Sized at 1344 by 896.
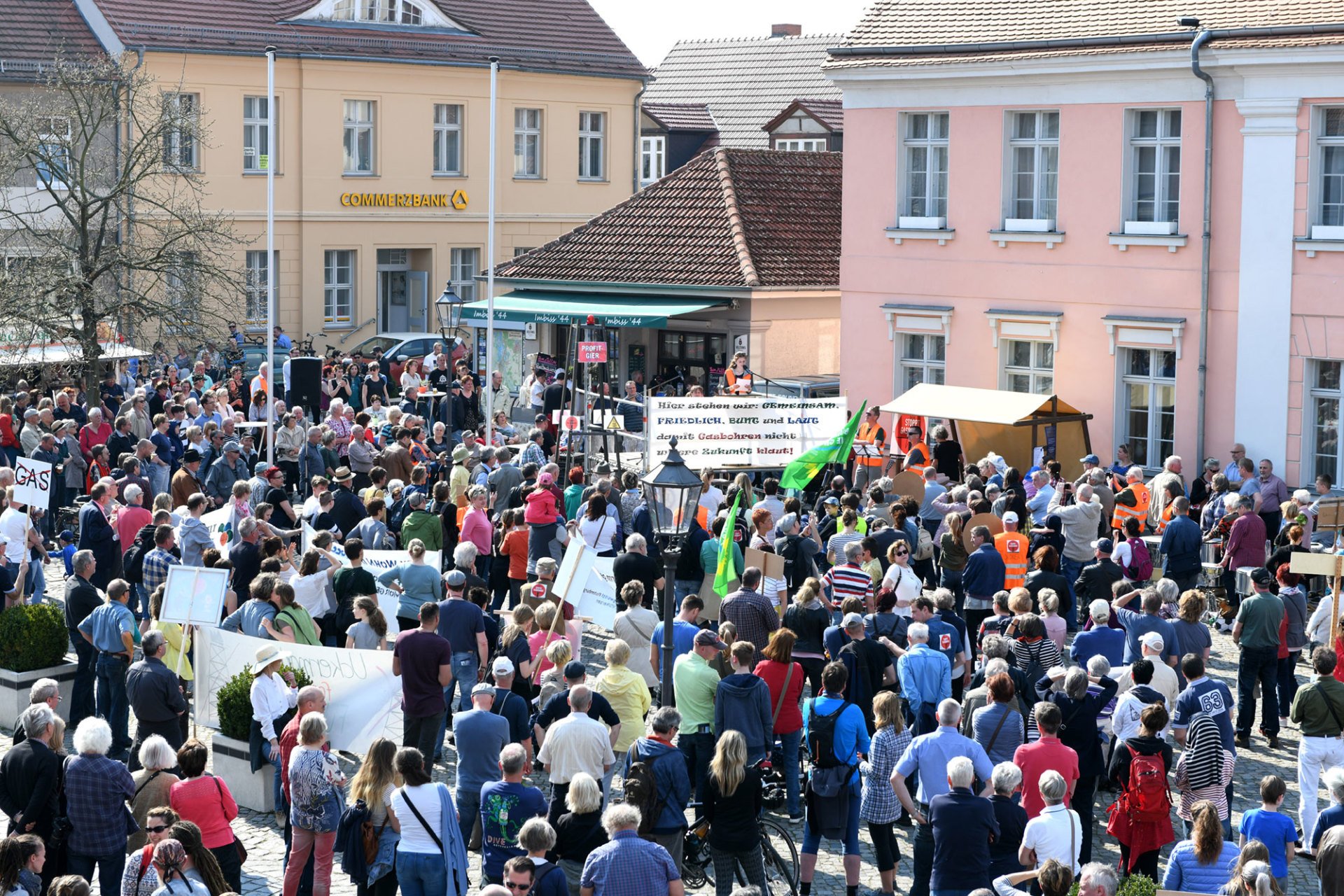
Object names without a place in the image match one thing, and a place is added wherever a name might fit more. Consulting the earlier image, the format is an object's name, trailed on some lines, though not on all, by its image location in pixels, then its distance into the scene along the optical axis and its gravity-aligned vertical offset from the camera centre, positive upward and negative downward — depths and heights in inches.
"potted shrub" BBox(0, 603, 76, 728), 580.7 -89.8
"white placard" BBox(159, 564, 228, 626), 536.1 -64.9
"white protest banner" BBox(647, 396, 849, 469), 744.3 -18.2
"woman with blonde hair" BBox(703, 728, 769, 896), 412.2 -98.9
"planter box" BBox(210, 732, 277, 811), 506.9 -112.9
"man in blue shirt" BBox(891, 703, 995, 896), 426.9 -87.6
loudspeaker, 1099.9 -4.1
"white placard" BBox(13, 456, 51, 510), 650.2 -39.8
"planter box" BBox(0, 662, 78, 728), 579.5 -101.0
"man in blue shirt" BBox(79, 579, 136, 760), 526.9 -81.6
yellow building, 1578.5 +233.9
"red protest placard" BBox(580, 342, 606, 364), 983.0 +16.2
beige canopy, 914.1 -16.5
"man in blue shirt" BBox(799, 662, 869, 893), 442.6 -86.0
